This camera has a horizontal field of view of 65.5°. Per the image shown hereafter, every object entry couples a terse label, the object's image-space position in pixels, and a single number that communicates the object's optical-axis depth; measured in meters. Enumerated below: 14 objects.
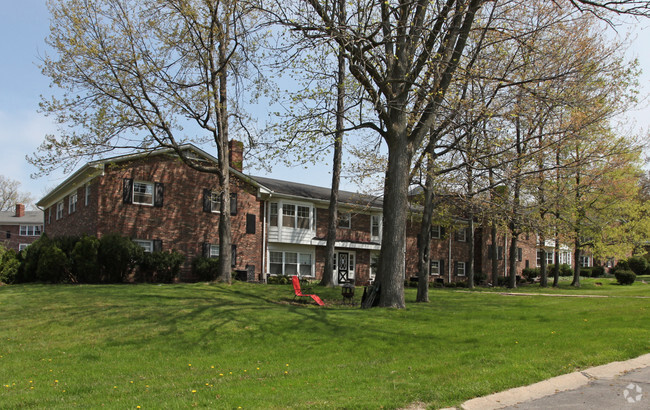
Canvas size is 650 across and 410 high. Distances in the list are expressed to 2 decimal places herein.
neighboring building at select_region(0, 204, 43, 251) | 60.56
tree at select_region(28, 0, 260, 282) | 19.47
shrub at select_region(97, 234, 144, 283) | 22.27
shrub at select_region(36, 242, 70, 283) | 21.44
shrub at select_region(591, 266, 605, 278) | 47.38
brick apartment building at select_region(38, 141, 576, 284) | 24.44
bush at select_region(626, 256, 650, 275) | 46.99
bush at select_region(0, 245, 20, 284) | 23.06
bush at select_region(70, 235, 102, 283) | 21.69
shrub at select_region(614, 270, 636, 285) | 34.41
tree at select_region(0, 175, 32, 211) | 72.31
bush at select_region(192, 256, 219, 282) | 25.27
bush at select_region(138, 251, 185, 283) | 23.67
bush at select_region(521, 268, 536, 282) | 42.47
